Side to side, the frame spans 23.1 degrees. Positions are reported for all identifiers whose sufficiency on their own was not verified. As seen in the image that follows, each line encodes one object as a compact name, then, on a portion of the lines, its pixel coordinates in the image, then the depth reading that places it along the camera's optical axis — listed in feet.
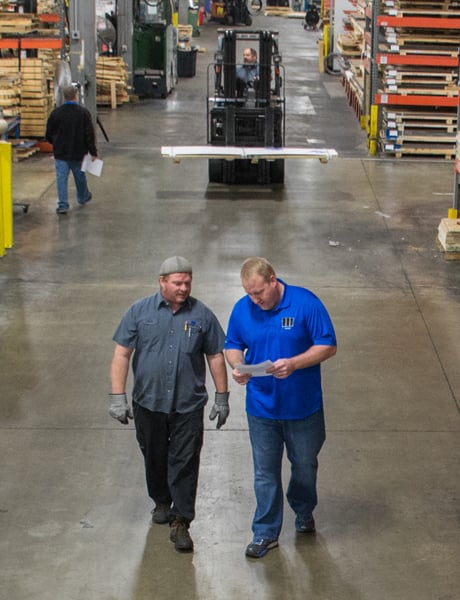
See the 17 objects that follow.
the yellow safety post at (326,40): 109.63
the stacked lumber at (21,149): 64.75
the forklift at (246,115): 60.08
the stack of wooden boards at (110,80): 85.25
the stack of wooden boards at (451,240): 46.16
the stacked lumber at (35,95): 66.44
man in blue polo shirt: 21.44
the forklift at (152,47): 91.35
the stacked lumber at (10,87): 63.72
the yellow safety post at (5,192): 45.70
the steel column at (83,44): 64.28
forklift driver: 62.23
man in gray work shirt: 22.35
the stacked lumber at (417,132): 67.10
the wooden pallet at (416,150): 67.46
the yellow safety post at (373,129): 68.85
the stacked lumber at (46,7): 73.73
